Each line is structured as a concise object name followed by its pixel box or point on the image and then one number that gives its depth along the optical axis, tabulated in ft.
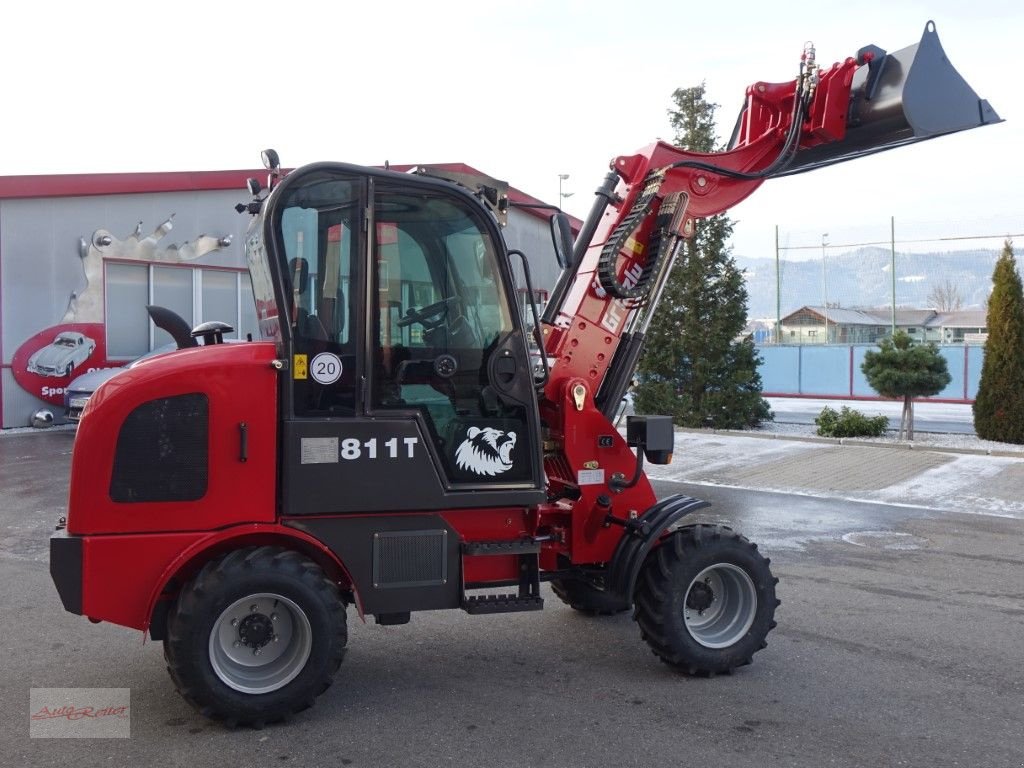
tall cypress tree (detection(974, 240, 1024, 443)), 49.01
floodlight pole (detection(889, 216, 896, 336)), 91.35
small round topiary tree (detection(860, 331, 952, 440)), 50.70
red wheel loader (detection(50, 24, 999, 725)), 15.17
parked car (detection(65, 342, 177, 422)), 57.72
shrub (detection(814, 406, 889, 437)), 53.21
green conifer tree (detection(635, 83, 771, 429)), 57.16
